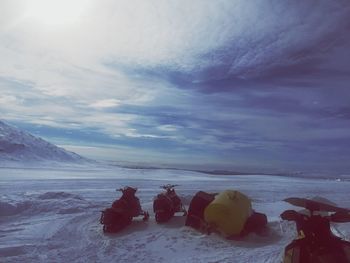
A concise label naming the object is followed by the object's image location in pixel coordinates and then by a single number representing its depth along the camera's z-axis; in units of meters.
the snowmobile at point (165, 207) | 12.49
